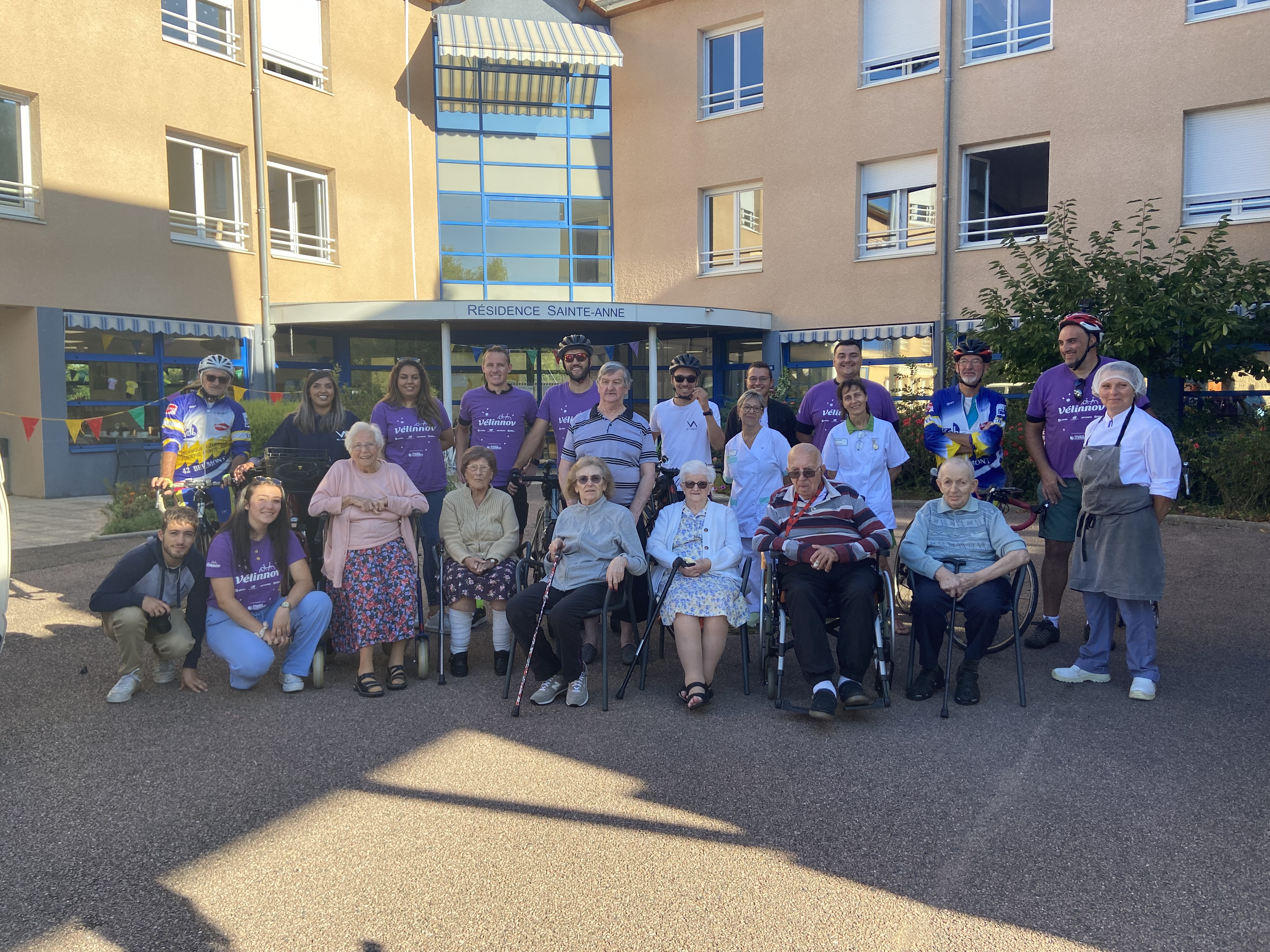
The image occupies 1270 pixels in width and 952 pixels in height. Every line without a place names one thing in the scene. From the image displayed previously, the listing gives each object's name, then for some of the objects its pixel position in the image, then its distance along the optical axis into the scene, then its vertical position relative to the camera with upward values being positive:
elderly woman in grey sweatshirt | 4.87 -0.94
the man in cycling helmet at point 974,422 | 5.79 -0.21
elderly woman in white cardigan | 4.78 -0.96
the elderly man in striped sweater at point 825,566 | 4.57 -0.89
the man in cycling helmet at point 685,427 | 6.16 -0.25
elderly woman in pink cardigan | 5.14 -0.89
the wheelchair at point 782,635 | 4.58 -1.23
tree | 11.27 +0.94
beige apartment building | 13.51 +3.49
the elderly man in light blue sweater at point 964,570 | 4.77 -0.91
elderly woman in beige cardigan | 5.31 -0.91
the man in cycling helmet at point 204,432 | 5.80 -0.26
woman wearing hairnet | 4.76 -0.62
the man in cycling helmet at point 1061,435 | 5.38 -0.28
